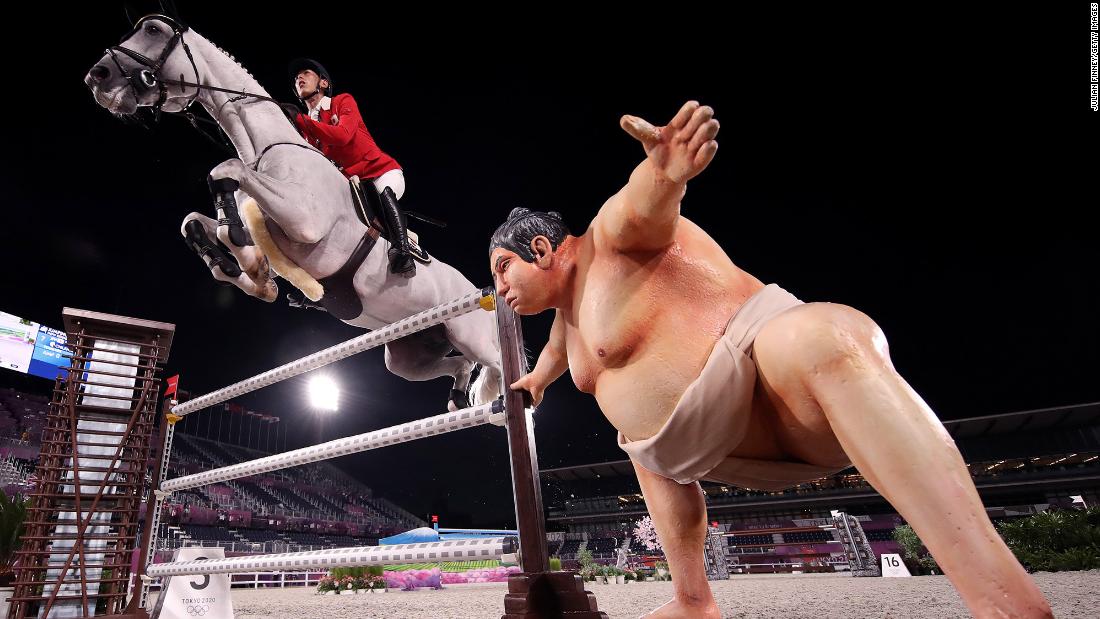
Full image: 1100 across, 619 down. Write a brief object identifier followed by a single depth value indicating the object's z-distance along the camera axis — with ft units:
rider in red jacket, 8.10
